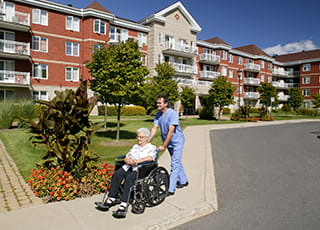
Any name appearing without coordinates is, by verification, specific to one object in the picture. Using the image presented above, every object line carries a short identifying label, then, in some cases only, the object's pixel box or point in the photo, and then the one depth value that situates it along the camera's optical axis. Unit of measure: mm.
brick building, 24797
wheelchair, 4020
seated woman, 3916
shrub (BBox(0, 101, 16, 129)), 13547
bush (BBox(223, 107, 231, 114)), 41112
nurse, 4707
